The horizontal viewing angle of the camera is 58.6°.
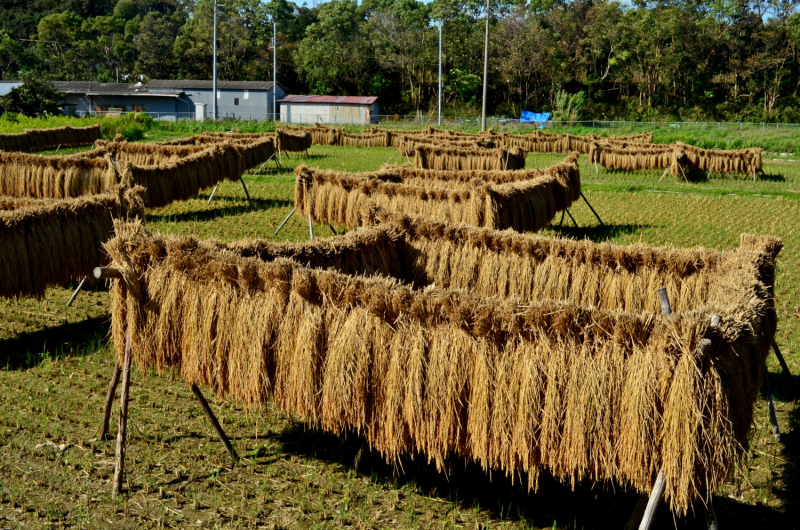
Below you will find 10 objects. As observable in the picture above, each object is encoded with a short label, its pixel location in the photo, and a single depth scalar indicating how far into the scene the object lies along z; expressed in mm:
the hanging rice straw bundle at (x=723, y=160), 30953
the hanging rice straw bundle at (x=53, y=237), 9531
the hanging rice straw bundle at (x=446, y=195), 13156
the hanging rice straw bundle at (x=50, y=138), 30566
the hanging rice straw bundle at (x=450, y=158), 24234
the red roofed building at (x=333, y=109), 75562
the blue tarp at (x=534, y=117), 70688
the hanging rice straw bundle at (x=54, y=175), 18312
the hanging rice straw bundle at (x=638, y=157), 31000
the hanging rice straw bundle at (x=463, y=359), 4527
